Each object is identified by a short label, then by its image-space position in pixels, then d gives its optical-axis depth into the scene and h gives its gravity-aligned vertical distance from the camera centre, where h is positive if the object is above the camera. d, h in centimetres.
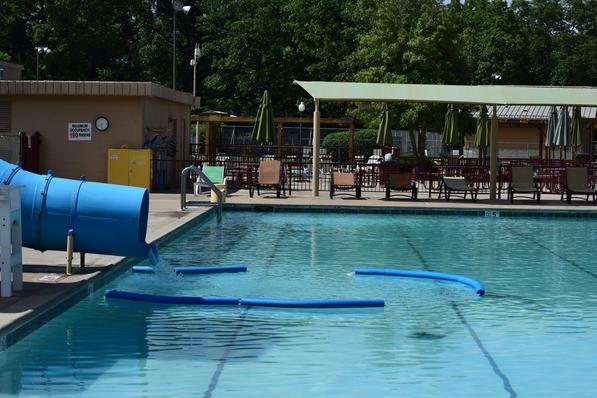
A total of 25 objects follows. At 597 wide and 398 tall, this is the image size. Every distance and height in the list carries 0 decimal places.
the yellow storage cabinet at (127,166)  2564 -31
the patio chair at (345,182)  2614 -67
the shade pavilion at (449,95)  2553 +164
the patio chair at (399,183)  2573 -67
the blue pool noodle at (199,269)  1320 -155
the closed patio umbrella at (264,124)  2894 +93
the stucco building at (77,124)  2628 +77
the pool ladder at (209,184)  2079 -81
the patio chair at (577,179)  2608 -51
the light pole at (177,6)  3884 +589
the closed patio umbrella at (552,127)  3178 +106
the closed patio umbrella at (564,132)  2973 +83
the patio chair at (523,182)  2559 -60
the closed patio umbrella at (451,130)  2947 +86
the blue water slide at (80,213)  1148 -69
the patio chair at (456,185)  2573 -71
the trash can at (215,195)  2317 -94
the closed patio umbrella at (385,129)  2842 +81
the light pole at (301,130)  4988 +143
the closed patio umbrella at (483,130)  3209 +93
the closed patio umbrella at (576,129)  3014 +93
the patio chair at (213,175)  2514 -51
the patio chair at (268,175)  2586 -51
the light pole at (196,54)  4272 +436
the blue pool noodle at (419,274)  1283 -157
